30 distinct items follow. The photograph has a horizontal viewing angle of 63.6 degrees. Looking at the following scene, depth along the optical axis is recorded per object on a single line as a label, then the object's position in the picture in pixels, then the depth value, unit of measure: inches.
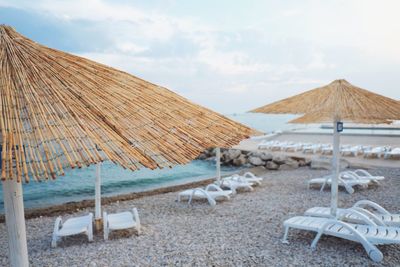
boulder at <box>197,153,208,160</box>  786.7
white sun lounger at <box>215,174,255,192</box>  349.1
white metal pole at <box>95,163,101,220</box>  234.1
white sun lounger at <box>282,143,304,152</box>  659.6
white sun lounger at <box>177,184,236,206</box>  299.2
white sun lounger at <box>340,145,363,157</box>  559.2
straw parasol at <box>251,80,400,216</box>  202.7
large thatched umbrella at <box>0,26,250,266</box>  65.5
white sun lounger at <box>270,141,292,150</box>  680.4
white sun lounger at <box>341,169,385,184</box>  348.5
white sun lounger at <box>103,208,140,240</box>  214.8
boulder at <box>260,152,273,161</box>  596.4
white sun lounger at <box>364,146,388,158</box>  530.3
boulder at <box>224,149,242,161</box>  671.6
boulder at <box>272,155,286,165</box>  554.9
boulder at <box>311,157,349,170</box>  480.8
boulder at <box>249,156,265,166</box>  598.1
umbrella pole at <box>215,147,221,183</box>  345.7
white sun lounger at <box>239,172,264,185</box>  380.5
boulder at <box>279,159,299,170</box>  531.5
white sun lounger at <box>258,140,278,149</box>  709.8
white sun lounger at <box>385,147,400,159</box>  506.6
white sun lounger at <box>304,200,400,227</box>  198.2
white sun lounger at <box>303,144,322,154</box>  623.6
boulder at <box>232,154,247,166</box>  653.1
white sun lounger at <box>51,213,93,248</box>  210.1
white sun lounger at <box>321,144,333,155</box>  589.6
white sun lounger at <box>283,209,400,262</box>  164.5
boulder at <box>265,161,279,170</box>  548.7
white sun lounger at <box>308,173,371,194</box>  329.7
